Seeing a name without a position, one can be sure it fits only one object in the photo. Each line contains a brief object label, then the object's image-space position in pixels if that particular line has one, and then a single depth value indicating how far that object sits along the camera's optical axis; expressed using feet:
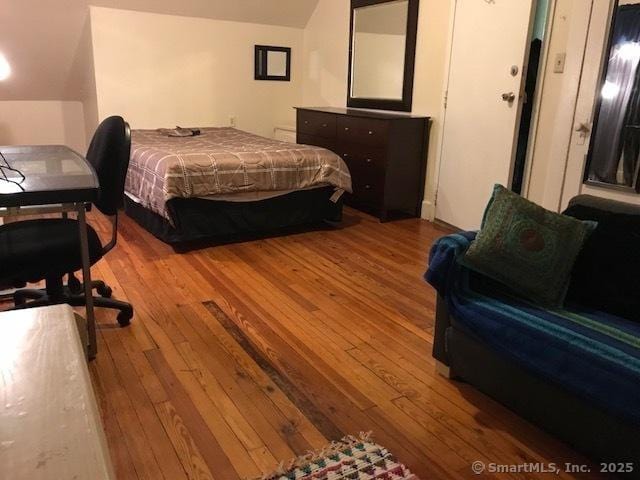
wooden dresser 14.03
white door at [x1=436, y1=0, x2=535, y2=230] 11.57
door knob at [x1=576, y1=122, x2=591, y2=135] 9.91
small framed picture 19.90
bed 11.35
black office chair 6.62
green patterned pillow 6.14
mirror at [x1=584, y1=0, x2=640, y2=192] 8.89
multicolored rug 5.16
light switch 10.53
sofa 4.90
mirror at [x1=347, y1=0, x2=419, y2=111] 14.90
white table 1.78
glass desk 5.74
